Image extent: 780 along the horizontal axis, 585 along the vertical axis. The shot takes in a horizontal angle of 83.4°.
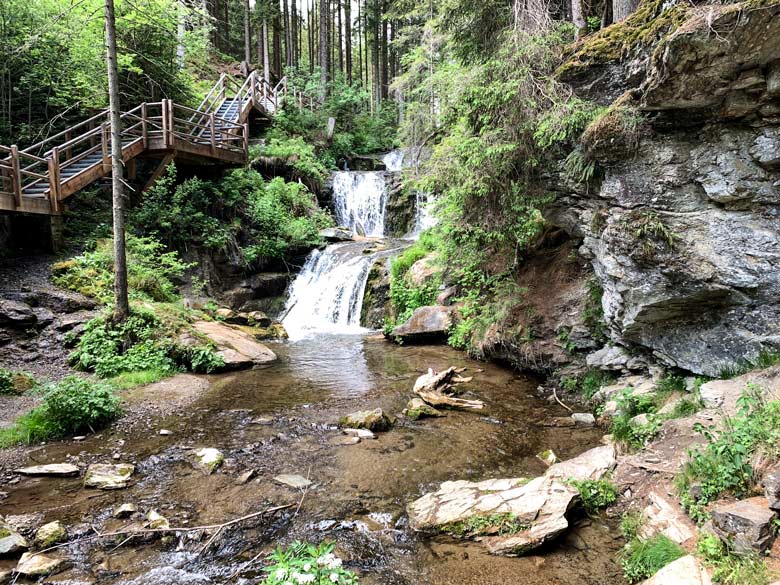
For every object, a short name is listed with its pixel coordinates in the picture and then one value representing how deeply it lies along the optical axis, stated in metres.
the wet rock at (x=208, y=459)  5.30
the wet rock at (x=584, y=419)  6.44
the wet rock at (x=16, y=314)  8.47
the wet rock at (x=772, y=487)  3.00
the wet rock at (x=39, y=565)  3.46
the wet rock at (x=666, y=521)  3.46
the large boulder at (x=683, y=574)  2.93
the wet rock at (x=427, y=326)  11.50
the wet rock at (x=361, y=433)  6.21
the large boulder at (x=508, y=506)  3.84
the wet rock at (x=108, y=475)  4.84
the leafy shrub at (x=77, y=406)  6.12
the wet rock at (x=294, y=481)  4.93
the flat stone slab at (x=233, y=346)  9.61
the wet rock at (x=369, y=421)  6.46
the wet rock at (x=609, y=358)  6.95
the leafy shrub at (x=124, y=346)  8.40
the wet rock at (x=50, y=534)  3.85
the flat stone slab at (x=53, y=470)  5.07
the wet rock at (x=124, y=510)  4.30
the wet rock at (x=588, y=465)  4.64
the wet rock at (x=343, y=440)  6.02
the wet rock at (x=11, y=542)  3.63
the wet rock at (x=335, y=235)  17.45
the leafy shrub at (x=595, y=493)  4.28
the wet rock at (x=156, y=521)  4.11
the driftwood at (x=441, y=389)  7.30
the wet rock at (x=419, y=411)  6.96
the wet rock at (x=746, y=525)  2.86
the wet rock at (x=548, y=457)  5.33
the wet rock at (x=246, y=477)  5.00
